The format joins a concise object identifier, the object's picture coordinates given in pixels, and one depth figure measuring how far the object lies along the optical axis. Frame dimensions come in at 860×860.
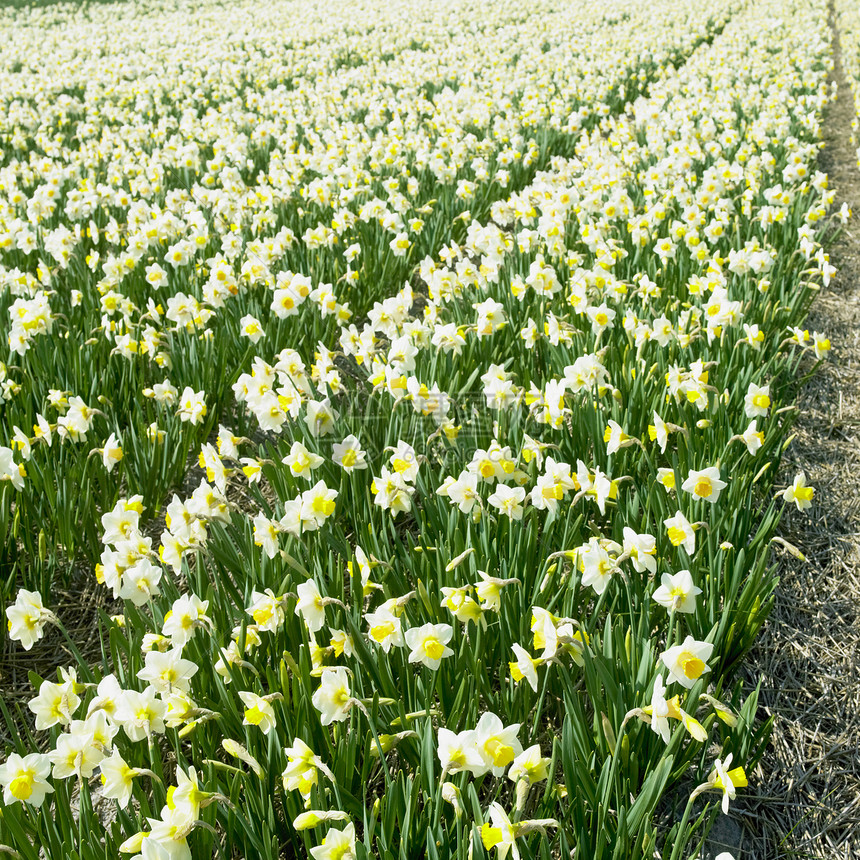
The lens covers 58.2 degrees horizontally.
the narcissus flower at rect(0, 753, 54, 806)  1.56
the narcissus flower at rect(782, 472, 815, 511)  2.39
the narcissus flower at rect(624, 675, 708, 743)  1.63
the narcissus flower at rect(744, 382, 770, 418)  2.74
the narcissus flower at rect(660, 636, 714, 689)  1.73
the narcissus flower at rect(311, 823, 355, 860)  1.42
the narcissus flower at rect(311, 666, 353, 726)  1.68
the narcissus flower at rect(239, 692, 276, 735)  1.67
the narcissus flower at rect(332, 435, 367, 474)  2.51
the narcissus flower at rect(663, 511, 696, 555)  2.14
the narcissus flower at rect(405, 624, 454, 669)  1.79
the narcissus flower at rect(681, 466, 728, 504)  2.31
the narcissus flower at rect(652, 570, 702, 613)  1.98
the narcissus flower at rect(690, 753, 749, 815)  1.54
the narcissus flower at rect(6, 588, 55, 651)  1.98
